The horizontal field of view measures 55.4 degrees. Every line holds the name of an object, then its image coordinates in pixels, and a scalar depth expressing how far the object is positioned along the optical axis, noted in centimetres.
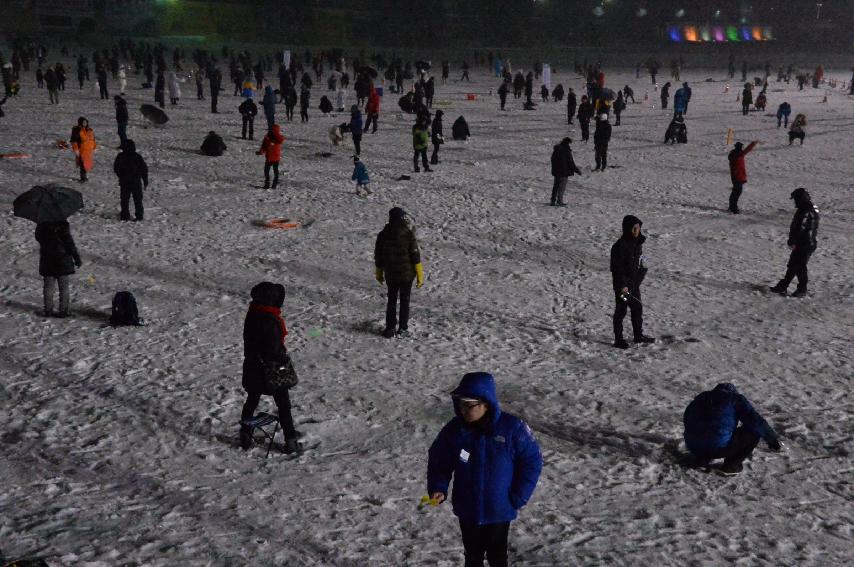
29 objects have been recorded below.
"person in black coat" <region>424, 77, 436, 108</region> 3162
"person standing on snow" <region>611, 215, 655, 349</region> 831
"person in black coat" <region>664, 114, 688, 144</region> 2470
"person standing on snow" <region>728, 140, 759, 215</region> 1495
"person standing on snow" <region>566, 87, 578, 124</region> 2787
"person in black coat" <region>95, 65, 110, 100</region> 3027
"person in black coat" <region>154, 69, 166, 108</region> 2816
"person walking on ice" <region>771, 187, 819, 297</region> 1032
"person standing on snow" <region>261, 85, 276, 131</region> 2334
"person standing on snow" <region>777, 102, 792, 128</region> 2930
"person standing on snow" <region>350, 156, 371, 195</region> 1566
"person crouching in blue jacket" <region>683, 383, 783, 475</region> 589
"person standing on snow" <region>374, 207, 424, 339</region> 842
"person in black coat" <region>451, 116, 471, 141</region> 2356
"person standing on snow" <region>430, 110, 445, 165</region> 1952
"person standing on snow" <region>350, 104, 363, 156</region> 1950
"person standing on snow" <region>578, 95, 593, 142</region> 2361
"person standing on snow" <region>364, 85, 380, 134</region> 2456
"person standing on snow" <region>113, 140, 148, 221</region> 1292
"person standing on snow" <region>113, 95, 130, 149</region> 1998
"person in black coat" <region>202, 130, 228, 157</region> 1964
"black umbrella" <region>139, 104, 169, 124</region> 2423
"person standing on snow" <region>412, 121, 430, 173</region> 1819
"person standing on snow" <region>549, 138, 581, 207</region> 1520
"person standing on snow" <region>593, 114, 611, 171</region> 1911
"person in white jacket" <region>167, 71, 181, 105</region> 2898
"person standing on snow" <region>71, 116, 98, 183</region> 1543
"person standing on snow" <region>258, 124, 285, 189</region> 1568
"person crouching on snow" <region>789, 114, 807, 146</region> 2503
